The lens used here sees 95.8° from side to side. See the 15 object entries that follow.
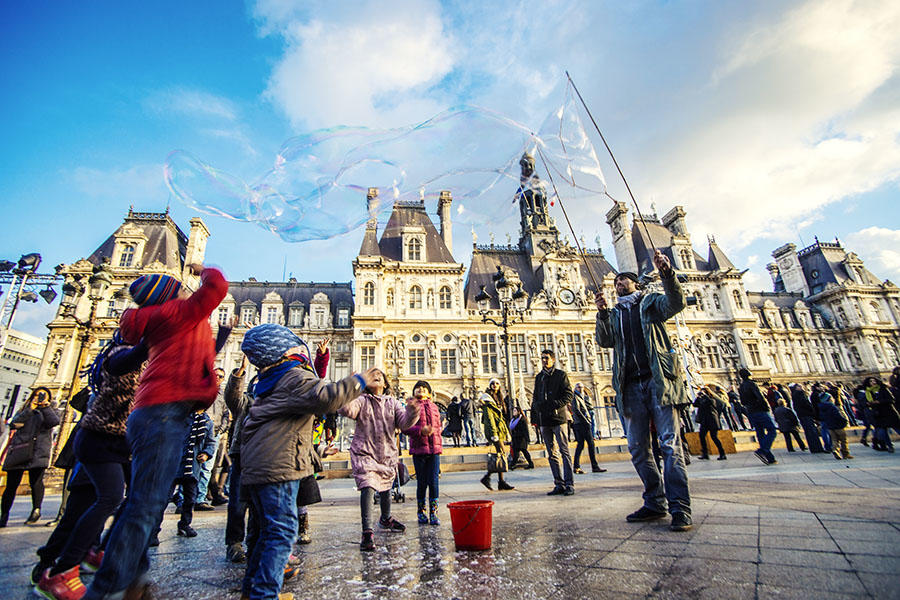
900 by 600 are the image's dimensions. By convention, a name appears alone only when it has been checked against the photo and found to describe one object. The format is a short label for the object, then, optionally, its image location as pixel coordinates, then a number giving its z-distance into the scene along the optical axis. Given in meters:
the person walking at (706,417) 9.55
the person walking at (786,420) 9.84
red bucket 2.99
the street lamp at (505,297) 12.45
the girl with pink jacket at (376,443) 3.94
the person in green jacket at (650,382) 3.45
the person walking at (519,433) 8.75
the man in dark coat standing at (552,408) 5.90
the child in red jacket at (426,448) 4.49
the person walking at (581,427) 8.66
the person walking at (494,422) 6.73
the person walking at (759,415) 7.73
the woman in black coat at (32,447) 5.67
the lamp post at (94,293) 9.82
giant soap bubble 6.54
